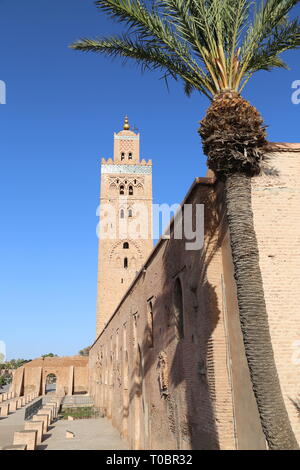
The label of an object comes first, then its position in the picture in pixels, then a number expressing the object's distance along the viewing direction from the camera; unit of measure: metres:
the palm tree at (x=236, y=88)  4.29
